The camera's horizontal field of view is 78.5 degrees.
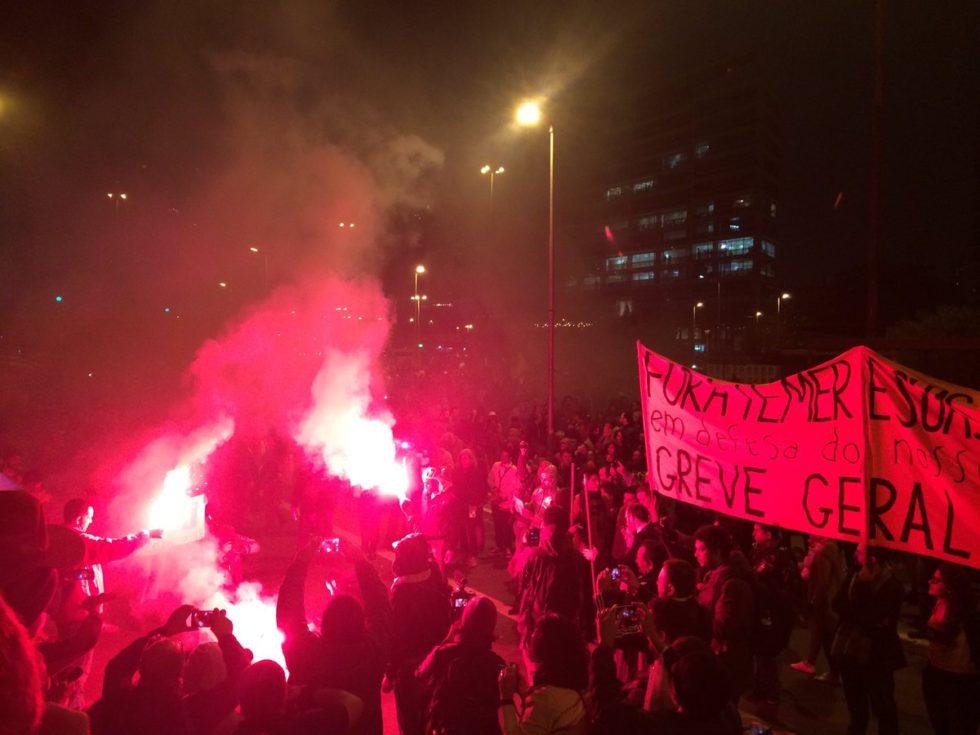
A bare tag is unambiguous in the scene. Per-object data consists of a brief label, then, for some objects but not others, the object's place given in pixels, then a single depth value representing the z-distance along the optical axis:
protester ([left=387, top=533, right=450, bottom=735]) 3.48
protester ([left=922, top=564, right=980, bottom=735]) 3.81
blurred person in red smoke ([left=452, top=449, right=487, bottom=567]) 8.67
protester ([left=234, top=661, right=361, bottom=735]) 2.32
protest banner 3.57
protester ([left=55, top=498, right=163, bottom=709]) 4.25
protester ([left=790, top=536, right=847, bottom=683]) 5.45
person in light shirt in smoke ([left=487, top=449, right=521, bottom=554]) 8.70
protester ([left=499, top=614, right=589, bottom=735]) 2.50
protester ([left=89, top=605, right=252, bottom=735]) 2.44
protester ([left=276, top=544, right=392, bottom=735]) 2.83
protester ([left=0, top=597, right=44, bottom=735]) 1.52
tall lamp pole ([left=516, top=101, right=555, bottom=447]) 10.67
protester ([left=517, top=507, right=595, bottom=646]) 4.54
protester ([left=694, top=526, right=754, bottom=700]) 3.78
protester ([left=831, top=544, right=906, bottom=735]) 4.17
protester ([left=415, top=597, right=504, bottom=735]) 2.60
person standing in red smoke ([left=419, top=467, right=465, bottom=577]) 7.47
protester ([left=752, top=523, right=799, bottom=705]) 4.41
